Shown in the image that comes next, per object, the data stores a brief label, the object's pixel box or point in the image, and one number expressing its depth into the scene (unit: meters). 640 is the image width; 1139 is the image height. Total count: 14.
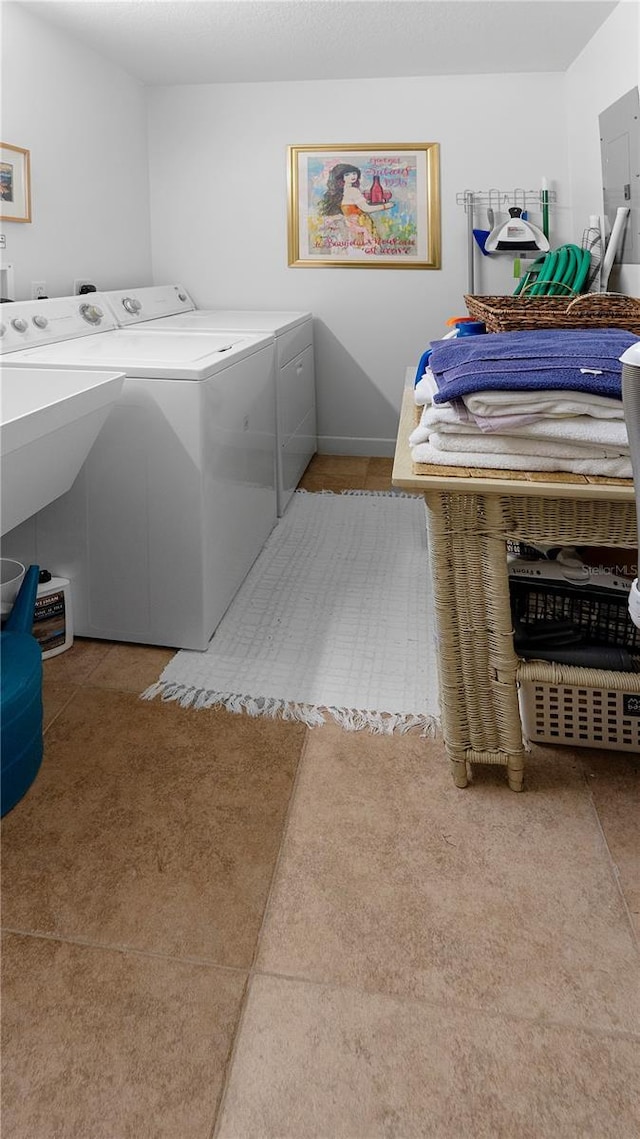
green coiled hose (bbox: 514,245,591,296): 3.11
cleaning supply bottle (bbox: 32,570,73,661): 2.08
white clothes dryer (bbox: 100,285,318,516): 3.13
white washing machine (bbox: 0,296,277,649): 2.02
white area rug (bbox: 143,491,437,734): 1.88
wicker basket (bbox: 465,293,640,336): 1.65
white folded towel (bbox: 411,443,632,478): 1.29
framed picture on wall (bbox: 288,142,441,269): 3.76
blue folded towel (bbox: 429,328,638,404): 1.24
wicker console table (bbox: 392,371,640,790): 1.31
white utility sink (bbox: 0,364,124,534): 1.47
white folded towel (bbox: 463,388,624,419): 1.24
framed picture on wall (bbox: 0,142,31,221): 2.63
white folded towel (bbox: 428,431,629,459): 1.29
